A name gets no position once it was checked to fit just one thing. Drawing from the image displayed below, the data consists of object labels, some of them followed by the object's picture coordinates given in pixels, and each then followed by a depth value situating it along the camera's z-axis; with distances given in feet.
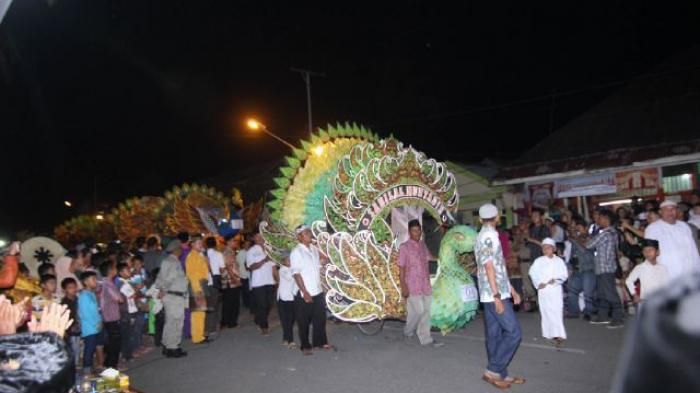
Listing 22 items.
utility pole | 71.26
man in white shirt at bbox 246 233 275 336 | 33.09
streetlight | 61.21
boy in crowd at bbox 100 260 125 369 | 25.62
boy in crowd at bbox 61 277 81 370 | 23.98
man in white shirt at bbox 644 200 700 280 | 22.43
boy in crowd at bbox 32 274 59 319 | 23.95
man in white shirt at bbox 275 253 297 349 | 28.22
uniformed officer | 27.53
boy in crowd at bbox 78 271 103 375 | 24.26
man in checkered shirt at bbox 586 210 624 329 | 28.71
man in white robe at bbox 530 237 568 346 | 24.25
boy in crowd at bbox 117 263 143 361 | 28.27
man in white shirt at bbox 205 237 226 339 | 32.83
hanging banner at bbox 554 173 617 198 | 48.62
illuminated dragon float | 28.22
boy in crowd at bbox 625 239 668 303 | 22.35
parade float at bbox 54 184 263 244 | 59.36
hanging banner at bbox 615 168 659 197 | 45.68
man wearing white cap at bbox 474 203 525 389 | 18.58
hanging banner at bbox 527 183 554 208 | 53.06
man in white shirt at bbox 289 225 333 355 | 26.09
